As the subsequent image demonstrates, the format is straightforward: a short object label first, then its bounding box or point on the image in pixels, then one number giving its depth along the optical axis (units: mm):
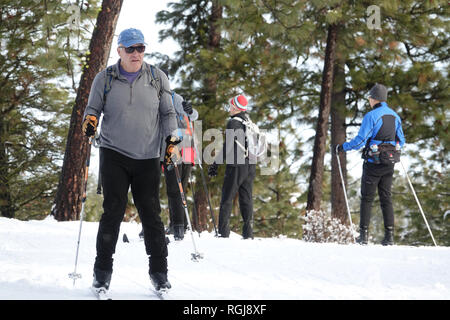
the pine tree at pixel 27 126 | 15094
